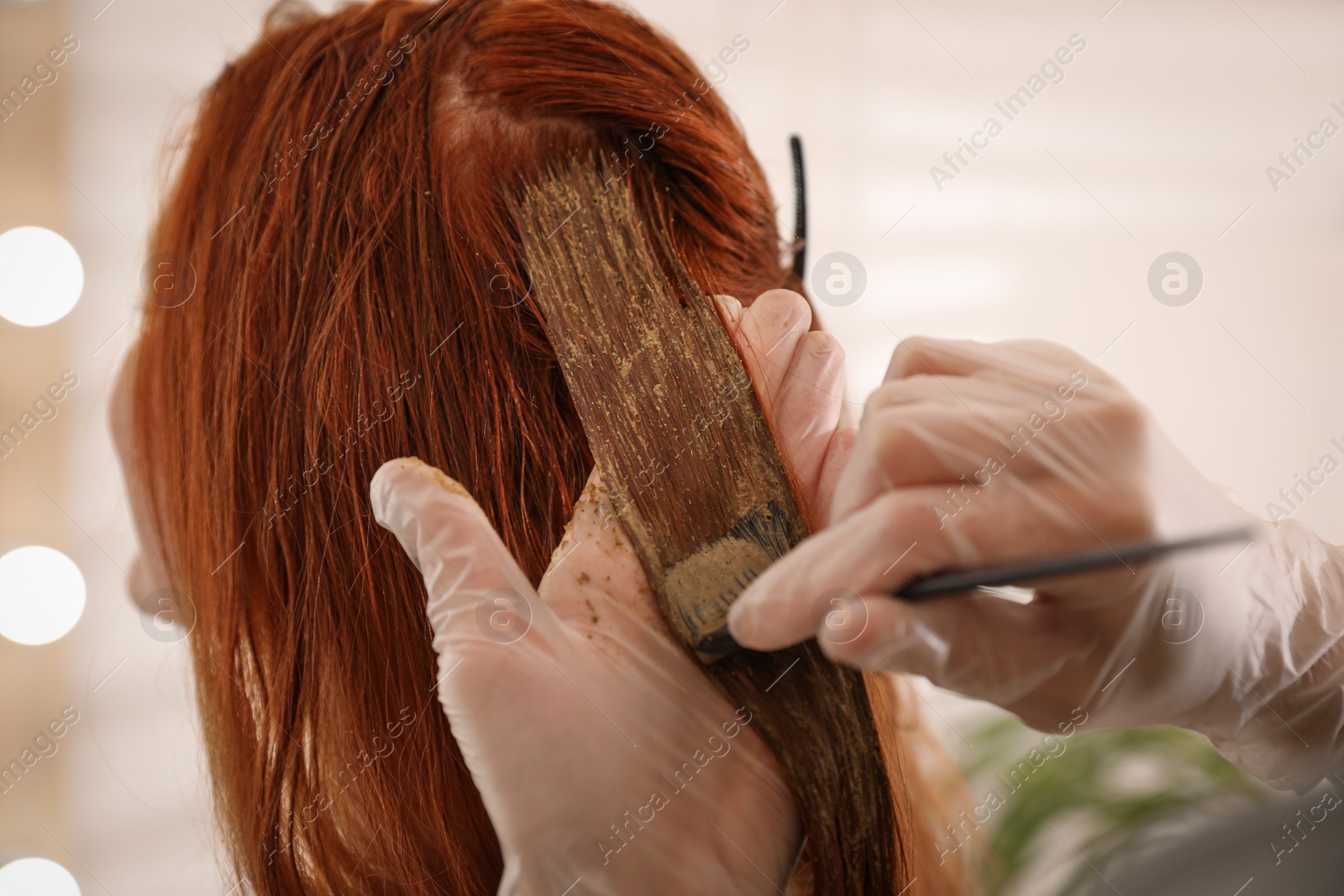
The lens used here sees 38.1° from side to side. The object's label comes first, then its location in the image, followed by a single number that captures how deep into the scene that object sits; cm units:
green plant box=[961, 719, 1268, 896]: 69
